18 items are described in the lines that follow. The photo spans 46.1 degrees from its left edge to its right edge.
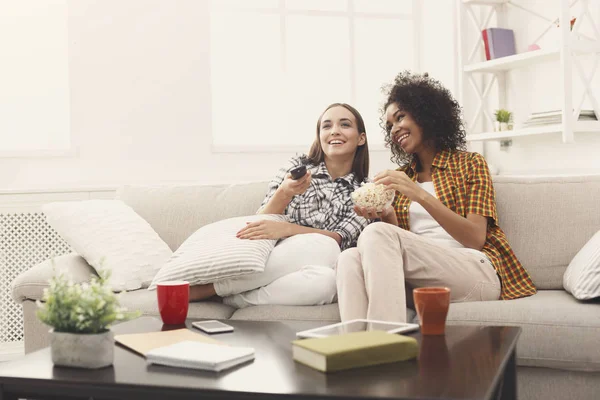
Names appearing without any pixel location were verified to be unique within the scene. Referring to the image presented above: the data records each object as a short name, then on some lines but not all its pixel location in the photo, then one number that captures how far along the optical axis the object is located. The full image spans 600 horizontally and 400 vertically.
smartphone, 1.61
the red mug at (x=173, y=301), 1.70
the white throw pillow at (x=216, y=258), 2.23
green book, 1.20
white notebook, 1.24
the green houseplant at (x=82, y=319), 1.27
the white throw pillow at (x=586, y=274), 2.08
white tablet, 1.44
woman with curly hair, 1.92
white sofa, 1.95
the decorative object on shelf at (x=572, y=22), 3.40
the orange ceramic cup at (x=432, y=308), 1.47
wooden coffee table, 1.10
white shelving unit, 3.30
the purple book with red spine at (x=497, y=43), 3.86
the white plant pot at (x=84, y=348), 1.28
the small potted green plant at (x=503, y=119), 3.79
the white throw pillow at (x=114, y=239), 2.46
